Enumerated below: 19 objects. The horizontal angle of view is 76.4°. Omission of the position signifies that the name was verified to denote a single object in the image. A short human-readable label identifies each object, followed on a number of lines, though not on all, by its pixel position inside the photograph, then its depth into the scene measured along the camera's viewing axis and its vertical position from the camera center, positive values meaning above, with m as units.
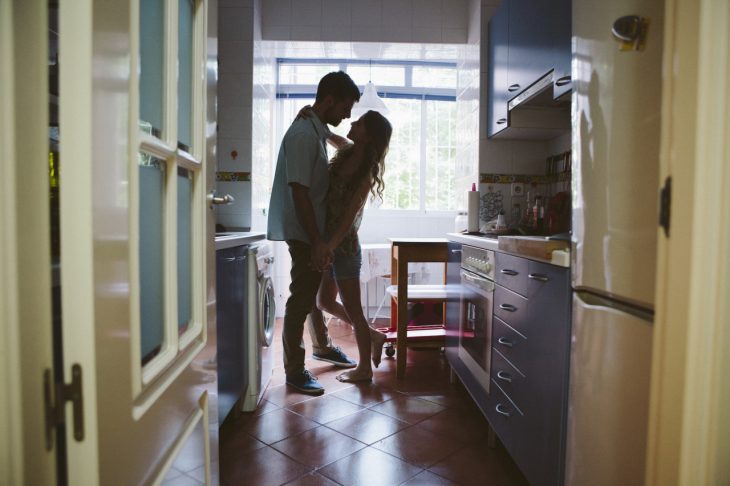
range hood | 2.46 +0.58
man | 2.30 +0.08
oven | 1.95 -0.42
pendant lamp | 3.86 +0.98
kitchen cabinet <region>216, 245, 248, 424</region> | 1.73 -0.43
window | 4.90 +1.11
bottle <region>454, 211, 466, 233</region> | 3.12 +0.00
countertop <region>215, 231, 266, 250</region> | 1.69 -0.08
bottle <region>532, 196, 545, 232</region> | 2.59 +0.05
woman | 2.55 +0.09
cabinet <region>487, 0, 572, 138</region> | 1.91 +0.81
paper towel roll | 2.94 +0.07
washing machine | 2.22 -0.53
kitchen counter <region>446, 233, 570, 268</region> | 1.21 -0.09
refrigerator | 0.85 -0.02
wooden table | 2.78 -0.23
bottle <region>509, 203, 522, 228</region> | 2.99 +0.05
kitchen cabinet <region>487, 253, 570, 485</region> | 1.23 -0.44
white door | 0.48 -0.02
